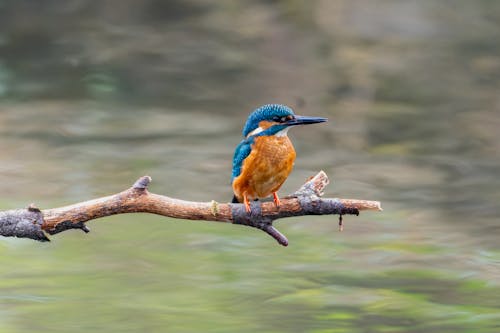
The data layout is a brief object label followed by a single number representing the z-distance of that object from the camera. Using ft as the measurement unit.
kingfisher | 22.86
